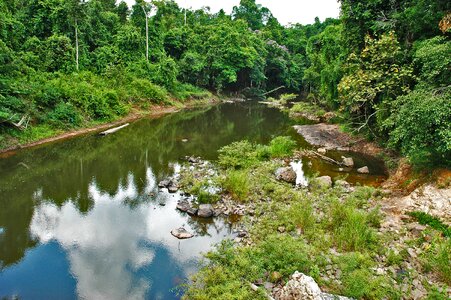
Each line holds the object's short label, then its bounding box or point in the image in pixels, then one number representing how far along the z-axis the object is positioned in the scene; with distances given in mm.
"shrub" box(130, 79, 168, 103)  36312
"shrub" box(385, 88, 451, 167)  10359
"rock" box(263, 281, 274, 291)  7648
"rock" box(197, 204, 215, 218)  11992
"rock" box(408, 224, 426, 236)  9578
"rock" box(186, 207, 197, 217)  12239
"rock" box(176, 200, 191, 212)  12500
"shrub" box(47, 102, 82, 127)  23562
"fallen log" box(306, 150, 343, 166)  18303
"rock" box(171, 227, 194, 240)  10750
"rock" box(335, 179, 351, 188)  14133
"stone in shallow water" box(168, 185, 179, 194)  14342
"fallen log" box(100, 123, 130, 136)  24967
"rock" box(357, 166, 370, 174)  16622
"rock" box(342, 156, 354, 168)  17708
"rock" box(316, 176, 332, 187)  13984
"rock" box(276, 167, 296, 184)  15086
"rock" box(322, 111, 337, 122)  31344
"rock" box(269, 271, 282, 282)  7773
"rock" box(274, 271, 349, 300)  6730
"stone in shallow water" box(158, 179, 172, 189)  14867
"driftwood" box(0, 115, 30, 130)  19641
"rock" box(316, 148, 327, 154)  20641
